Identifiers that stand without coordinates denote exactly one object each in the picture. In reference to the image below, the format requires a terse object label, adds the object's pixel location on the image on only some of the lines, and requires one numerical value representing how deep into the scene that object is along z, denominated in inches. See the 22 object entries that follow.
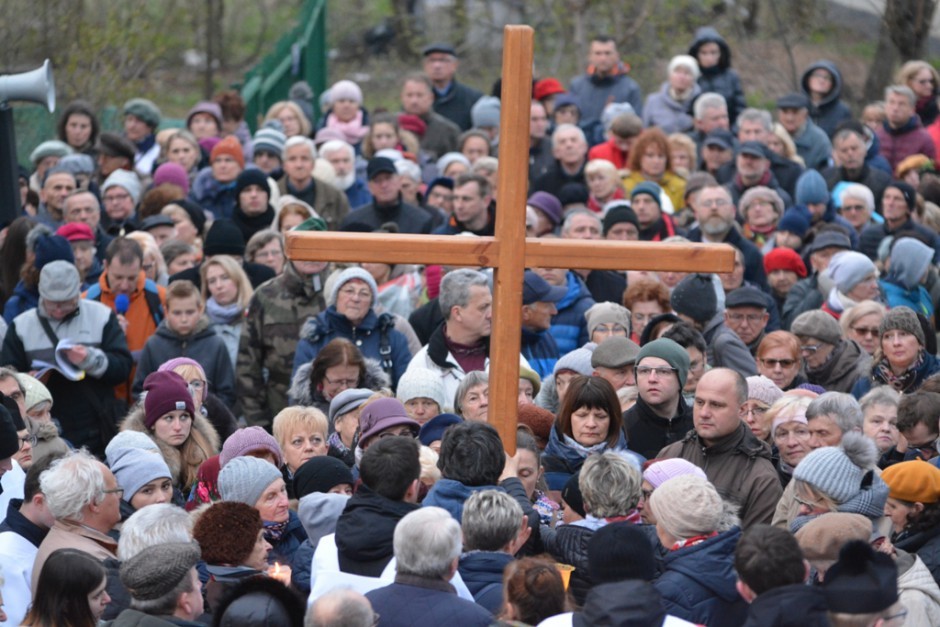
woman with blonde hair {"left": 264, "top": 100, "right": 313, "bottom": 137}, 979.6
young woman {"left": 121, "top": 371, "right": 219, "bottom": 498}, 525.7
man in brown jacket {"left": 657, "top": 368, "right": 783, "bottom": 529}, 473.4
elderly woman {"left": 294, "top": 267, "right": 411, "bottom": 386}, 622.5
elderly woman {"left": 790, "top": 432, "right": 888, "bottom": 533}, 416.3
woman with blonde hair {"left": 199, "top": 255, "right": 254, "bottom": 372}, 681.8
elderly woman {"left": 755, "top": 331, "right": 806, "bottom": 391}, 597.2
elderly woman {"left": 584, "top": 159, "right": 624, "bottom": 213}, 862.1
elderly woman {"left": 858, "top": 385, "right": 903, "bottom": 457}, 526.0
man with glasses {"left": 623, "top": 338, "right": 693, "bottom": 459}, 527.1
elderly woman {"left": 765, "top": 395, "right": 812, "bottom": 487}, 501.2
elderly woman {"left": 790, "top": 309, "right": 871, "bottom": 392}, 620.4
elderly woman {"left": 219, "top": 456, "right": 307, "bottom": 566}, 439.8
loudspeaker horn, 605.1
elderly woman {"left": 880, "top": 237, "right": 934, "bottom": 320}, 717.7
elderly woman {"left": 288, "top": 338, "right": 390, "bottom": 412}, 575.5
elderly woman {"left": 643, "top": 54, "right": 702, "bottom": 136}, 1031.9
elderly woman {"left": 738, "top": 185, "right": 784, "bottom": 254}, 817.7
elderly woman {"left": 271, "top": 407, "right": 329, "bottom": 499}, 508.0
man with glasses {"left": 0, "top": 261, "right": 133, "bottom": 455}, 626.2
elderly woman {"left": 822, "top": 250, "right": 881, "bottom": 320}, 689.2
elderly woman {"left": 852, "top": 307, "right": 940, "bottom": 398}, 589.2
